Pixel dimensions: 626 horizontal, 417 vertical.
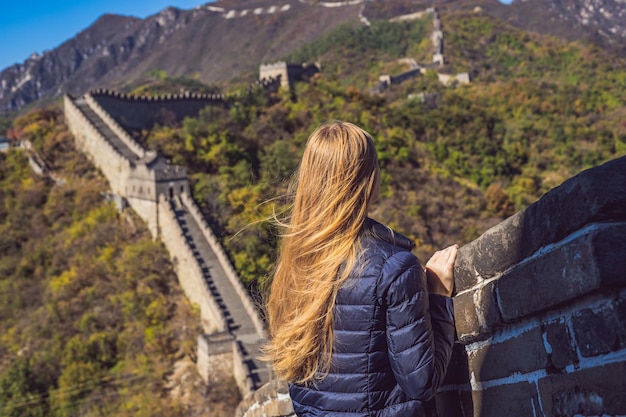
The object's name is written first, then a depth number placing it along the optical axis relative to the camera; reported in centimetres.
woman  221
